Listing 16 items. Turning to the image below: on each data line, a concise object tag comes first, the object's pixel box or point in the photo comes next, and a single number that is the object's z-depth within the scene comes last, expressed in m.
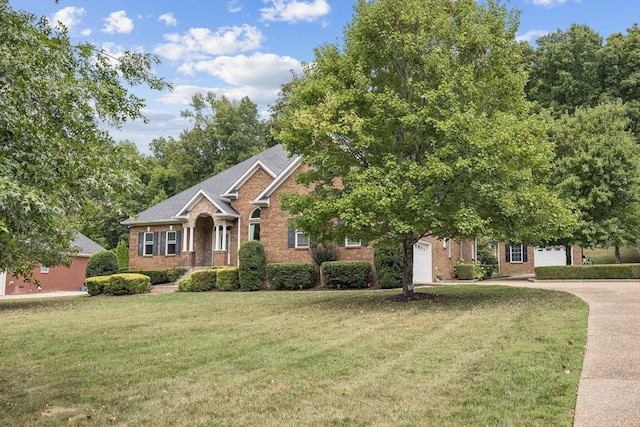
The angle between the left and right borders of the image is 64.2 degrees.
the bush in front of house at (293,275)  23.34
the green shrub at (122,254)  38.84
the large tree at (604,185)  26.34
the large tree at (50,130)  4.46
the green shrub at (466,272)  29.16
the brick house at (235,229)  25.36
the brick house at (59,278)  31.77
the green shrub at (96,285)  24.75
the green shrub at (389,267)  21.52
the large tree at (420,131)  13.25
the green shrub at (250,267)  23.88
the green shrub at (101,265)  27.41
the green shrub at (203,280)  24.70
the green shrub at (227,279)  24.48
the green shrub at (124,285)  24.34
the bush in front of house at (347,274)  22.28
